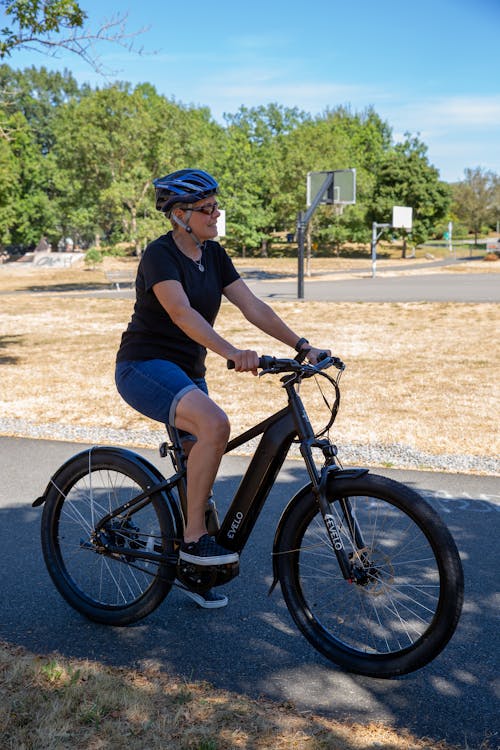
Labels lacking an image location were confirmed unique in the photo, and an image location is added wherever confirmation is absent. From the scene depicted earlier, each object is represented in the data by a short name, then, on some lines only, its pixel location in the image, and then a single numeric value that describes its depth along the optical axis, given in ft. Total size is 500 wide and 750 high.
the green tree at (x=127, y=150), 103.40
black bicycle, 9.45
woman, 10.21
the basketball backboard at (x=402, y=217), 160.56
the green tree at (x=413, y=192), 203.21
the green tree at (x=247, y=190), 172.04
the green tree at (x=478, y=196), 240.53
